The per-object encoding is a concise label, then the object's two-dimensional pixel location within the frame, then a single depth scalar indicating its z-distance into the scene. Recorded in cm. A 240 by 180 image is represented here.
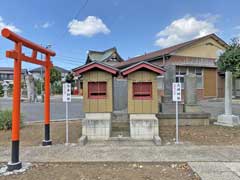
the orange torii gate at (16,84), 353
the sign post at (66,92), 526
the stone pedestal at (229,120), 707
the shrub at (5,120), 693
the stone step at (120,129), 597
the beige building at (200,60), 1722
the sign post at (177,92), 528
